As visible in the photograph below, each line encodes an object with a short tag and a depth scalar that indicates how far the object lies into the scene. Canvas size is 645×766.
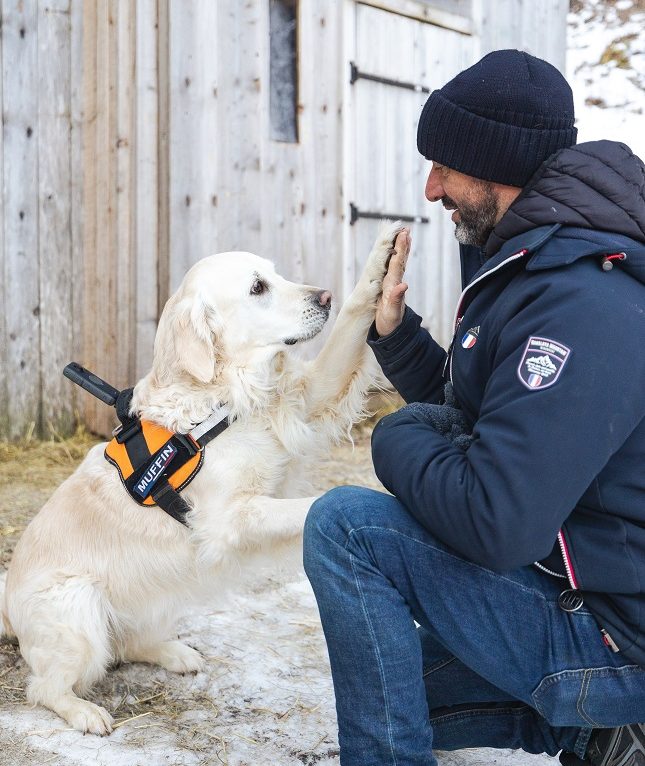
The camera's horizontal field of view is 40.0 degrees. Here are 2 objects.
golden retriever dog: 2.65
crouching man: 1.57
